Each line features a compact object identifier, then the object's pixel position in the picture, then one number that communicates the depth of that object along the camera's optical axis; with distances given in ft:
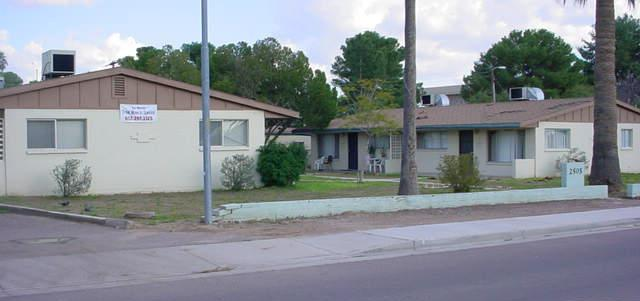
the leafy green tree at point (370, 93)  110.73
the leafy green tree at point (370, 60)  188.34
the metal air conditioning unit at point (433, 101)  142.20
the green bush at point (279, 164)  80.74
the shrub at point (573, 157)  106.42
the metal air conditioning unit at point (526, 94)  122.52
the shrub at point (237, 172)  78.69
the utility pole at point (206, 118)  49.75
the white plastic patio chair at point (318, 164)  133.18
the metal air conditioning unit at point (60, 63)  77.15
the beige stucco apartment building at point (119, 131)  70.54
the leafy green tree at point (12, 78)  206.49
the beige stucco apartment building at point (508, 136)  103.86
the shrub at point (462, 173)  73.00
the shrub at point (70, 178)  70.44
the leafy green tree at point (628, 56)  183.93
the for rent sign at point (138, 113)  75.15
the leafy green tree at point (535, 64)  173.17
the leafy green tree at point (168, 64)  130.82
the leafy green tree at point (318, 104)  125.80
